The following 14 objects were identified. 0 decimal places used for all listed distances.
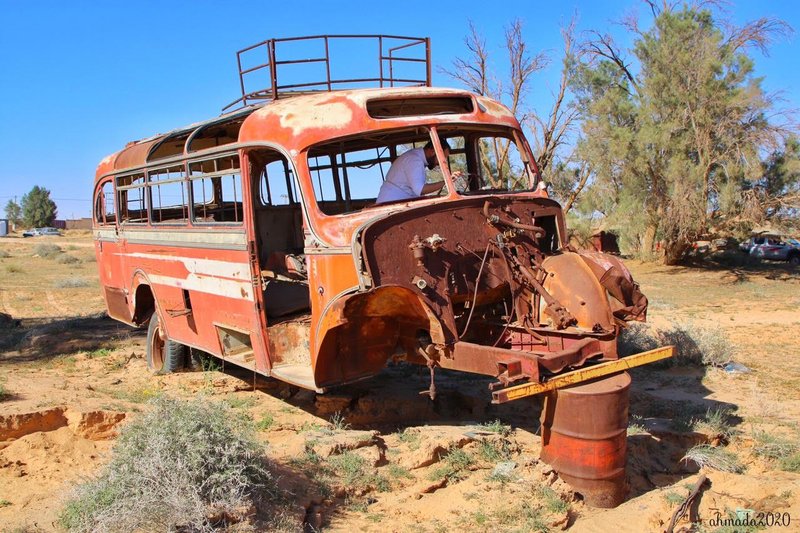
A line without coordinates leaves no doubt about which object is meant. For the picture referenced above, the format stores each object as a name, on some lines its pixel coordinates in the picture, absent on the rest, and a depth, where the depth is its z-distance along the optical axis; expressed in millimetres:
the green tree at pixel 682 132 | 20906
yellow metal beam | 5051
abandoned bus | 5500
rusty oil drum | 5242
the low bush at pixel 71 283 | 22188
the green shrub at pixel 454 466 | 5820
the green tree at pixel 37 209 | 79875
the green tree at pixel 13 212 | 87062
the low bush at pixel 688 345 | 9477
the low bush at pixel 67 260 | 34062
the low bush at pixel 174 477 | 4324
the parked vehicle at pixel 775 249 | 28375
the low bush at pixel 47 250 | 38569
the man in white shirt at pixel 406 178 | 6434
